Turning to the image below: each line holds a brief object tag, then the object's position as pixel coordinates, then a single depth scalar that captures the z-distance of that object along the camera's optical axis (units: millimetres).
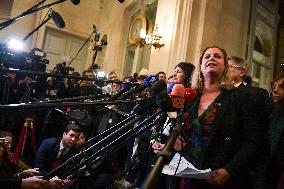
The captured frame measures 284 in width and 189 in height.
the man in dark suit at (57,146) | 4250
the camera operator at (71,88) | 5773
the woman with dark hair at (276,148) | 2418
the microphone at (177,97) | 1372
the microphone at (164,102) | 1304
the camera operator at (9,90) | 4773
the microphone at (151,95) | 1438
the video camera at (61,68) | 5329
